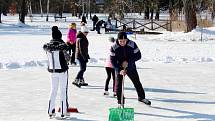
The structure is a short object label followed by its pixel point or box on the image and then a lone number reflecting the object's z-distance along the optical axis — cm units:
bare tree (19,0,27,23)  5169
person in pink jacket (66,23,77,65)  1681
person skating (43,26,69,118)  900
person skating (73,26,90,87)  1288
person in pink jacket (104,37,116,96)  1167
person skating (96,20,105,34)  3826
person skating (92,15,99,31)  4225
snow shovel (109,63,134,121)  838
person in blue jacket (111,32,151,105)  996
